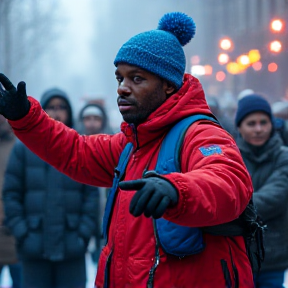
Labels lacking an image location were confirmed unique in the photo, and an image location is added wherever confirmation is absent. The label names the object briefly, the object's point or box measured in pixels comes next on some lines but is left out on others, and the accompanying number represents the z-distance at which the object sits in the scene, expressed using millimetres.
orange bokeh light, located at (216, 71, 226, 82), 72684
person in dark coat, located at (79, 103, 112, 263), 12077
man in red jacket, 4000
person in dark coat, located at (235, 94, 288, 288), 7213
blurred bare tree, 59206
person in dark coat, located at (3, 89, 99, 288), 8417
